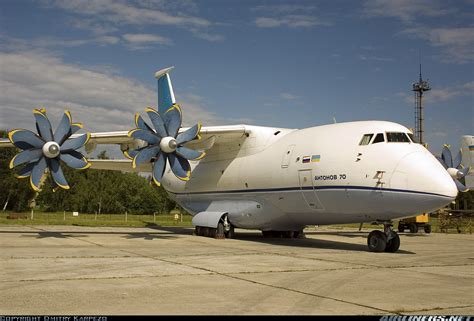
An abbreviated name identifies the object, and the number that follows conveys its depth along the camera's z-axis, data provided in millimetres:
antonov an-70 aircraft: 14844
